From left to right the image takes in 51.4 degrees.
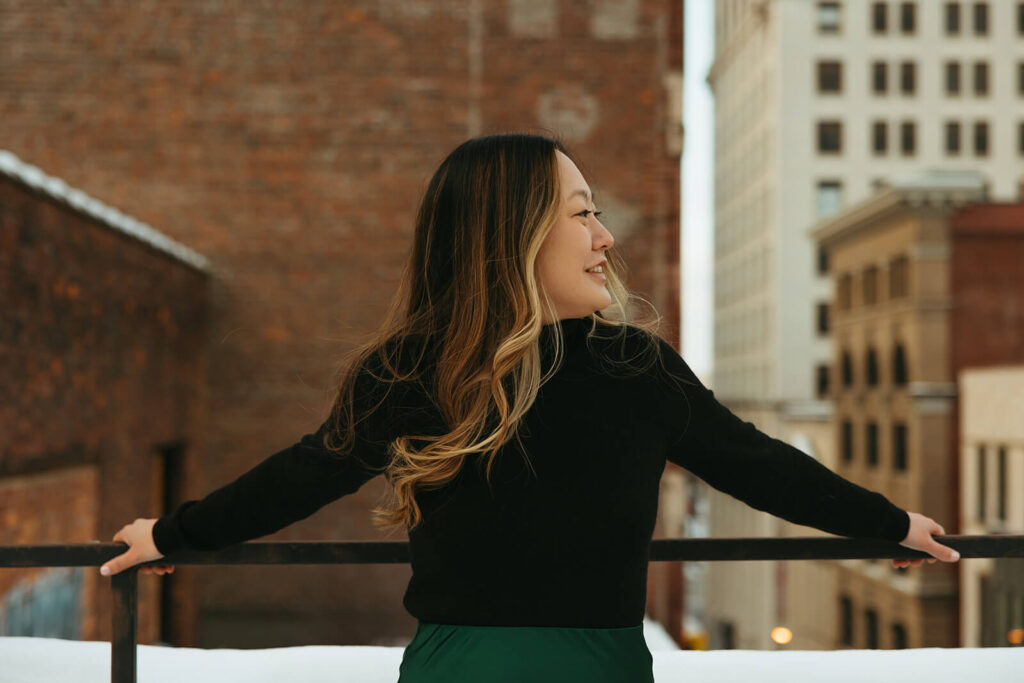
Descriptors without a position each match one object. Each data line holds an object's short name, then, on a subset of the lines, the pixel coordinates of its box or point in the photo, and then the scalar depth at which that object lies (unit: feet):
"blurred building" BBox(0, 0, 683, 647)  38.55
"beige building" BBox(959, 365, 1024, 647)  78.38
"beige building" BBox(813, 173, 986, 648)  95.40
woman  5.76
